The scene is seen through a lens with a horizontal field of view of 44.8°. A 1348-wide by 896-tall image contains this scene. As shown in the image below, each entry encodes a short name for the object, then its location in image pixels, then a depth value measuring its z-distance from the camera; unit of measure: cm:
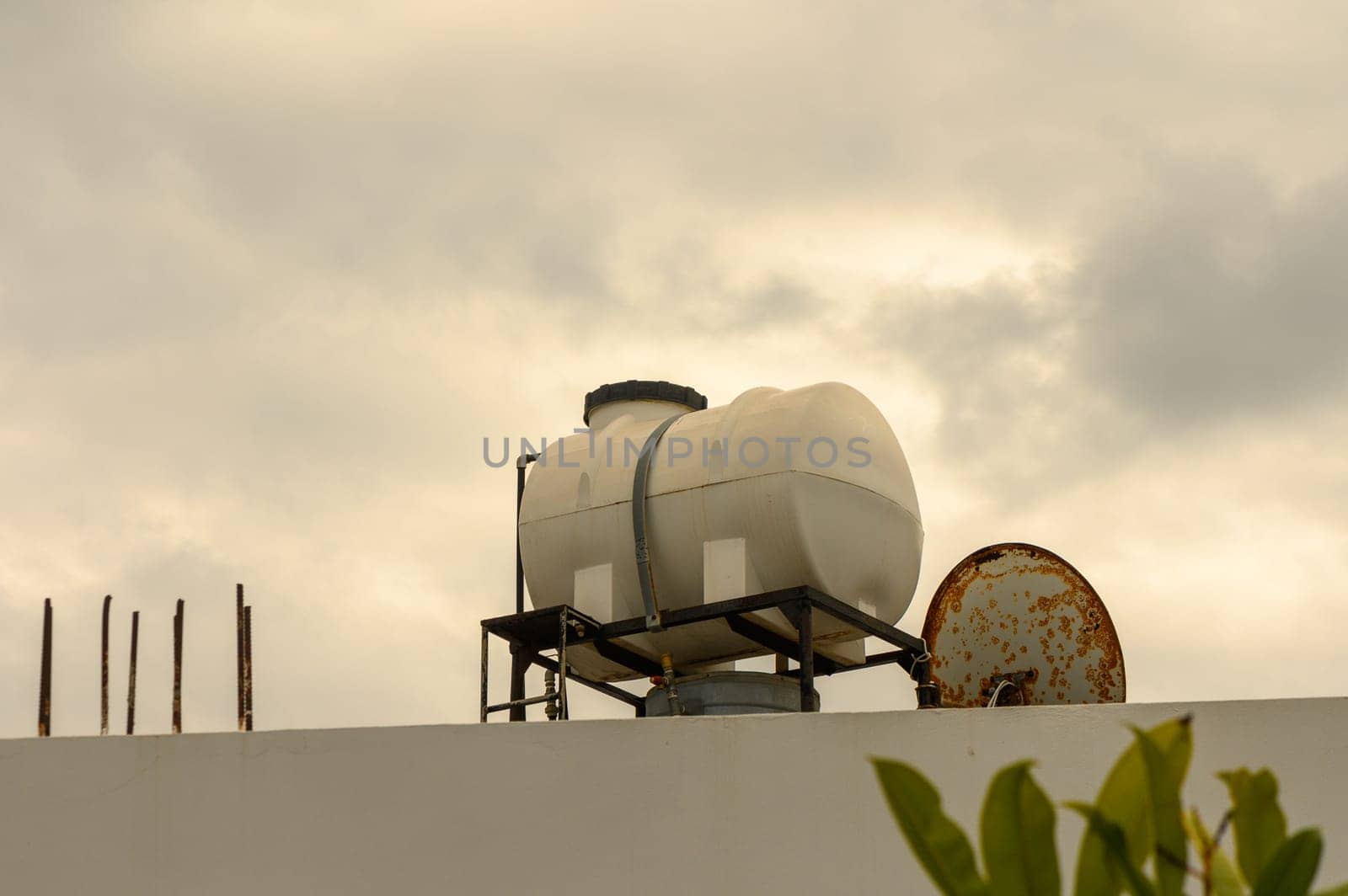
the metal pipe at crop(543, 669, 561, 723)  1199
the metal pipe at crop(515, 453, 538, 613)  1284
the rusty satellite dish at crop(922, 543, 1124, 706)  1098
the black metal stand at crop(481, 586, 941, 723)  1152
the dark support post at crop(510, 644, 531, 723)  1248
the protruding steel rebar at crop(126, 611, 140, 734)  1062
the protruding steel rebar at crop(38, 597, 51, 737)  1042
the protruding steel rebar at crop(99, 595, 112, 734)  1059
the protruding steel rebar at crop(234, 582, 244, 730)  1109
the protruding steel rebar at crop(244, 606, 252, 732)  1091
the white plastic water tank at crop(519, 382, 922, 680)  1168
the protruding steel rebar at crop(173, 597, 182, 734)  1063
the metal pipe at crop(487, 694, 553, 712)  1193
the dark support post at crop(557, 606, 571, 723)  1191
